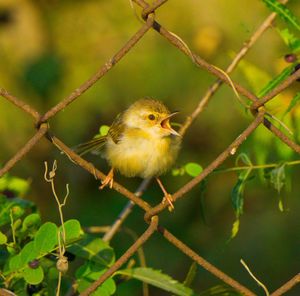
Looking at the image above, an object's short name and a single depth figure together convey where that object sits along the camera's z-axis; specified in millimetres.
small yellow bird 6579
